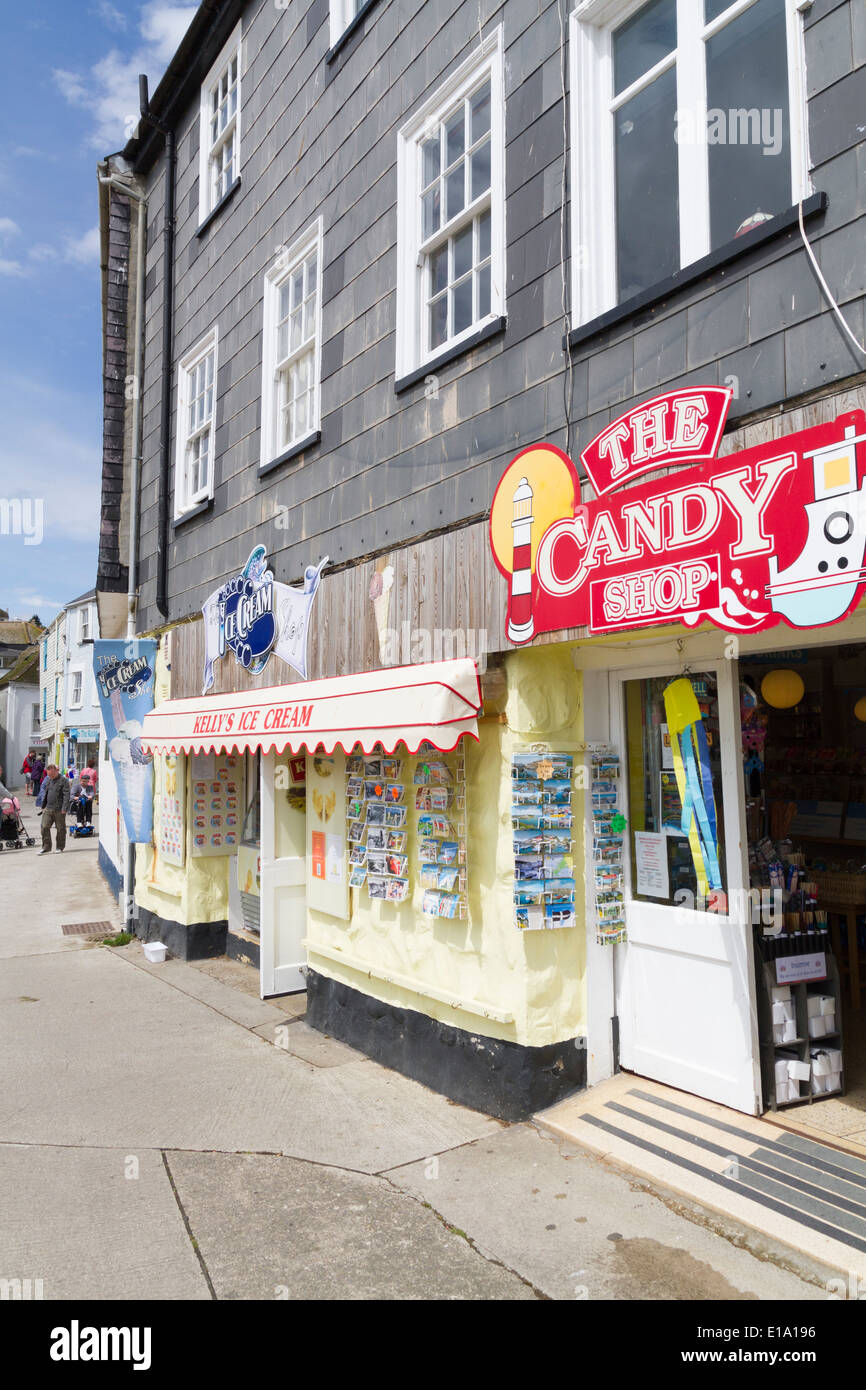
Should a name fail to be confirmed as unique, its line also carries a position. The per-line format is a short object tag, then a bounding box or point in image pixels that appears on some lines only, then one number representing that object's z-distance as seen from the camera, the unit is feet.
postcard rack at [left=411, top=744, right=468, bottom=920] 17.17
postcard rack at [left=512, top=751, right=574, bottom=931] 15.78
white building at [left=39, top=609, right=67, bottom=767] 125.08
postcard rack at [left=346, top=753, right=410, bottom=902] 19.06
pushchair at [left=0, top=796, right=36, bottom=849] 65.16
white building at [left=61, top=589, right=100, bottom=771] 111.86
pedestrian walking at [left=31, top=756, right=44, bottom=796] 115.66
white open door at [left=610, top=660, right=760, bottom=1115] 14.69
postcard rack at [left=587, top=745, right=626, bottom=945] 16.33
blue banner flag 33.68
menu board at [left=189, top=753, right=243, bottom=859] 31.27
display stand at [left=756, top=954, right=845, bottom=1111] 14.69
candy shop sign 10.37
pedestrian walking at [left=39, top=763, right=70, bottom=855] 63.10
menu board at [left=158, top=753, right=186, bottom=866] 31.42
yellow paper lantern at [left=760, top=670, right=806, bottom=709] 19.97
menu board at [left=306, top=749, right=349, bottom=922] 21.80
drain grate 35.94
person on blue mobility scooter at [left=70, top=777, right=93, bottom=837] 73.97
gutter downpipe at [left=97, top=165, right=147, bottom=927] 38.24
